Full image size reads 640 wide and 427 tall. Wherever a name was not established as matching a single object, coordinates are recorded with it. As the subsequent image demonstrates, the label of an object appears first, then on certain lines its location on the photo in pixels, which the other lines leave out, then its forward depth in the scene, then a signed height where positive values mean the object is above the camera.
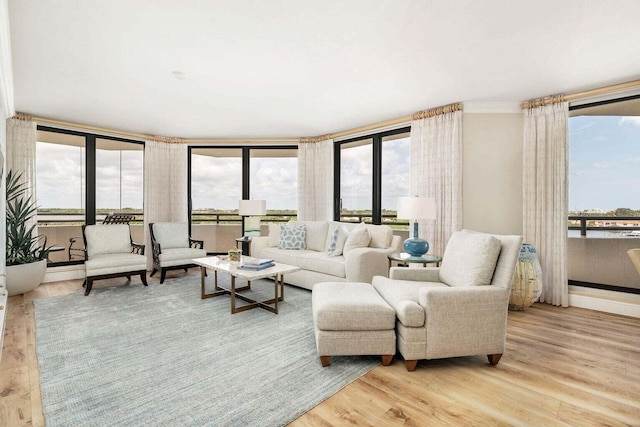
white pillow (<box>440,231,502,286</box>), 2.38 -0.37
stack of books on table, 3.57 -0.58
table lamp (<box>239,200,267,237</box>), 5.41 +0.08
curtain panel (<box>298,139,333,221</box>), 6.01 +0.54
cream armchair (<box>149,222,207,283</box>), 4.88 -0.57
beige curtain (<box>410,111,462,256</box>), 4.25 +0.57
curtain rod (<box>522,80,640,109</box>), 3.39 +1.32
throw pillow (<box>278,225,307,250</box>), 5.04 -0.40
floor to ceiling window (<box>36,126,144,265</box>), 5.36 +0.53
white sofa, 3.87 -0.53
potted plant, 4.09 -0.47
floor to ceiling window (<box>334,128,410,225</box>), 5.29 +0.64
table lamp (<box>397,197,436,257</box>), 3.74 -0.01
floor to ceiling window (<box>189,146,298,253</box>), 6.48 +0.68
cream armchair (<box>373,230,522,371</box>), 2.19 -0.69
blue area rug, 1.76 -1.07
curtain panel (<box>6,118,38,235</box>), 4.45 +0.85
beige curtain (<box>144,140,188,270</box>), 5.87 +0.53
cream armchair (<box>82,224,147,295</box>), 4.22 -0.60
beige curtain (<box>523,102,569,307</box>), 3.74 +0.24
